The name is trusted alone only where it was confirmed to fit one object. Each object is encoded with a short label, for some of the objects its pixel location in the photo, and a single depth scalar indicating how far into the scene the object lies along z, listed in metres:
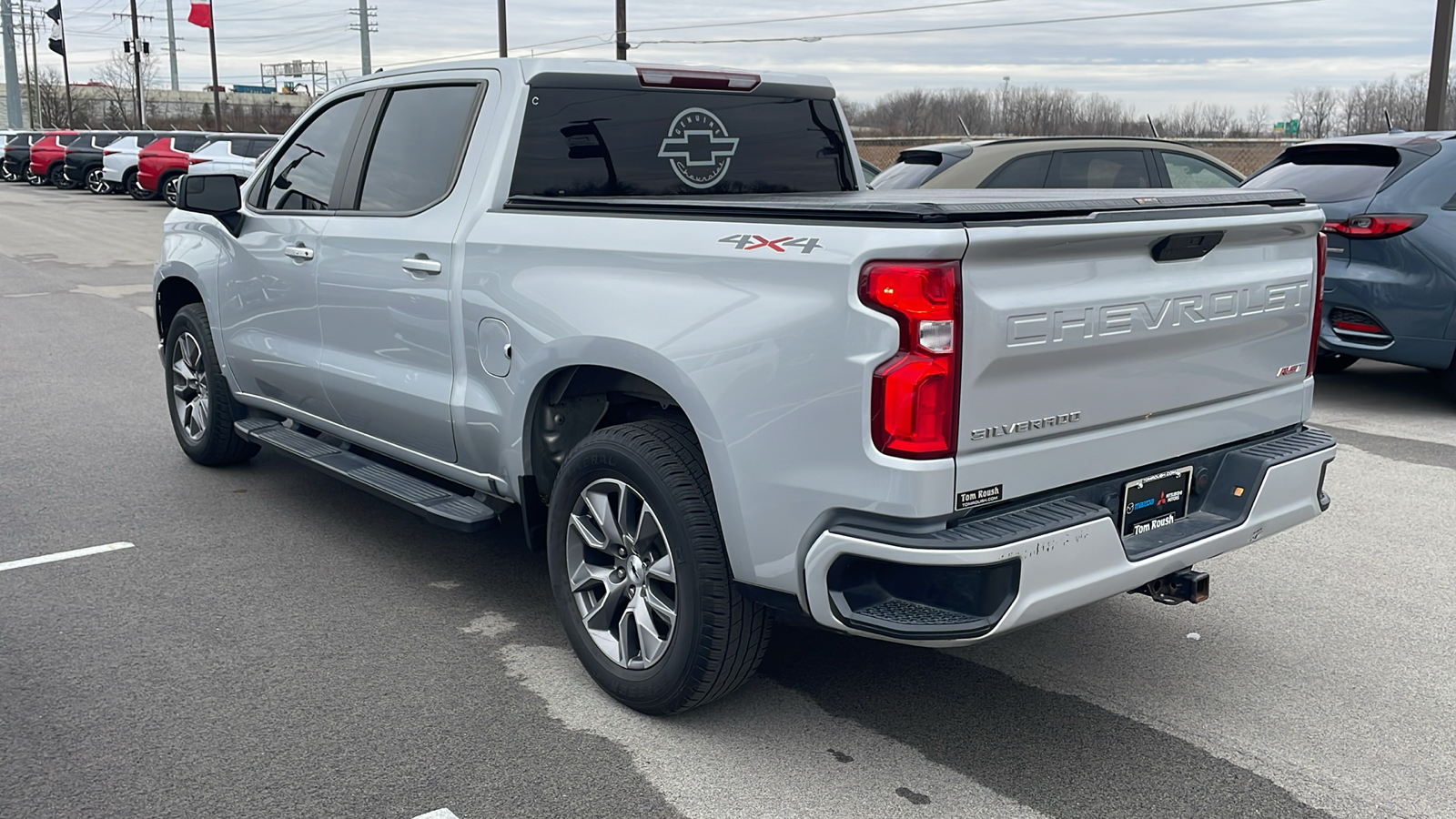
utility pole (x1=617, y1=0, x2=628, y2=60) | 28.16
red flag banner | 53.56
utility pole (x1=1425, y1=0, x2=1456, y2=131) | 15.57
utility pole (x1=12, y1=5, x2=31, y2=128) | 70.56
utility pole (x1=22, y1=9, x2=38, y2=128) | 67.16
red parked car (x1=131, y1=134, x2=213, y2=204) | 29.17
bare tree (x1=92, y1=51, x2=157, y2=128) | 78.56
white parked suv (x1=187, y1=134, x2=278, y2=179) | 24.79
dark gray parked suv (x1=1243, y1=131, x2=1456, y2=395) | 7.62
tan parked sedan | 8.99
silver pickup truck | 2.98
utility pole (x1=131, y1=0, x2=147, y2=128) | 57.91
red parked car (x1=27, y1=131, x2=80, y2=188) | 37.06
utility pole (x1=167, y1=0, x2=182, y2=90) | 70.00
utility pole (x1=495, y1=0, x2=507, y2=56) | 34.31
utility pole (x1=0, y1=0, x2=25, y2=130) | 54.62
